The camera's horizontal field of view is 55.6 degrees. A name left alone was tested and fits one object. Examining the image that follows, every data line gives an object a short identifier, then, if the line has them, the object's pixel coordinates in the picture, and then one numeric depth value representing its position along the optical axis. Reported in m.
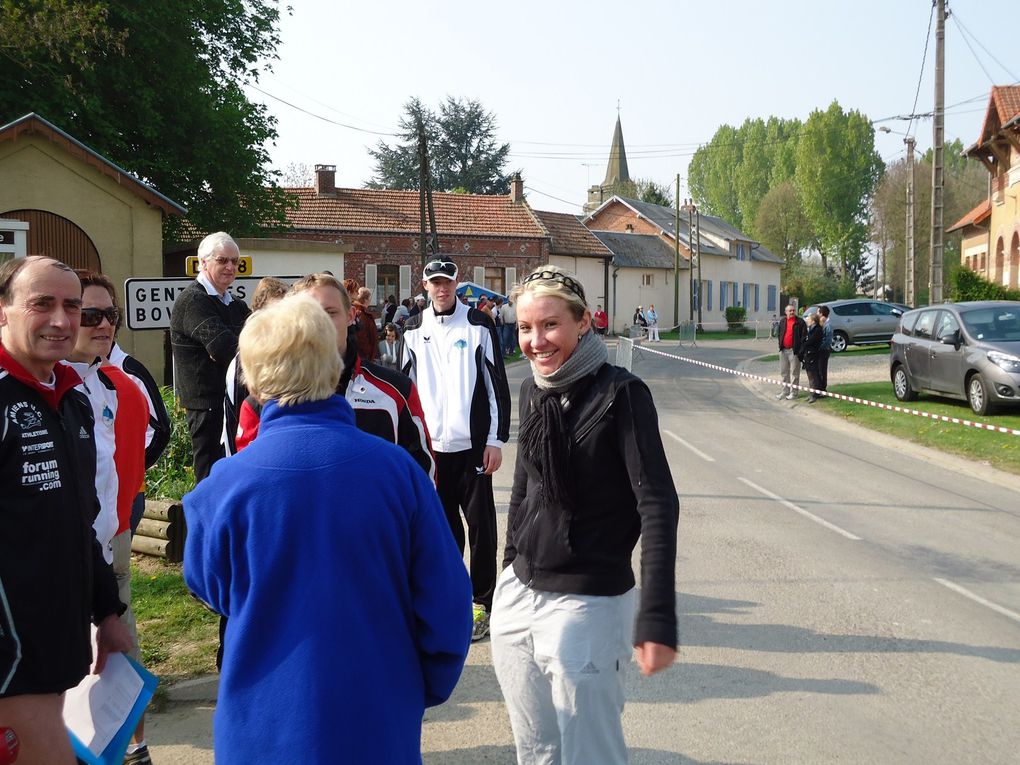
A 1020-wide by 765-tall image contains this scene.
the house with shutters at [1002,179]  34.56
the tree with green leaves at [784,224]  89.19
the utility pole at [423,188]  34.69
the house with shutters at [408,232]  50.50
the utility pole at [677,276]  58.81
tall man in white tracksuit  5.69
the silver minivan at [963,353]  15.55
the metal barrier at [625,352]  20.53
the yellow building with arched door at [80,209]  17.62
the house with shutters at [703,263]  66.06
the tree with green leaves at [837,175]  88.19
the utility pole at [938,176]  22.59
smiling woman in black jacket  2.89
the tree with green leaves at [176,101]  23.14
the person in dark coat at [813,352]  20.08
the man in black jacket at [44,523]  2.67
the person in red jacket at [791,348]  20.03
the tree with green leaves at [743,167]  102.88
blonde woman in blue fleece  2.24
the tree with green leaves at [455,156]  67.62
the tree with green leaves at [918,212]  70.69
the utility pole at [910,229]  37.31
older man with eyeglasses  5.01
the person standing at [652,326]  48.34
